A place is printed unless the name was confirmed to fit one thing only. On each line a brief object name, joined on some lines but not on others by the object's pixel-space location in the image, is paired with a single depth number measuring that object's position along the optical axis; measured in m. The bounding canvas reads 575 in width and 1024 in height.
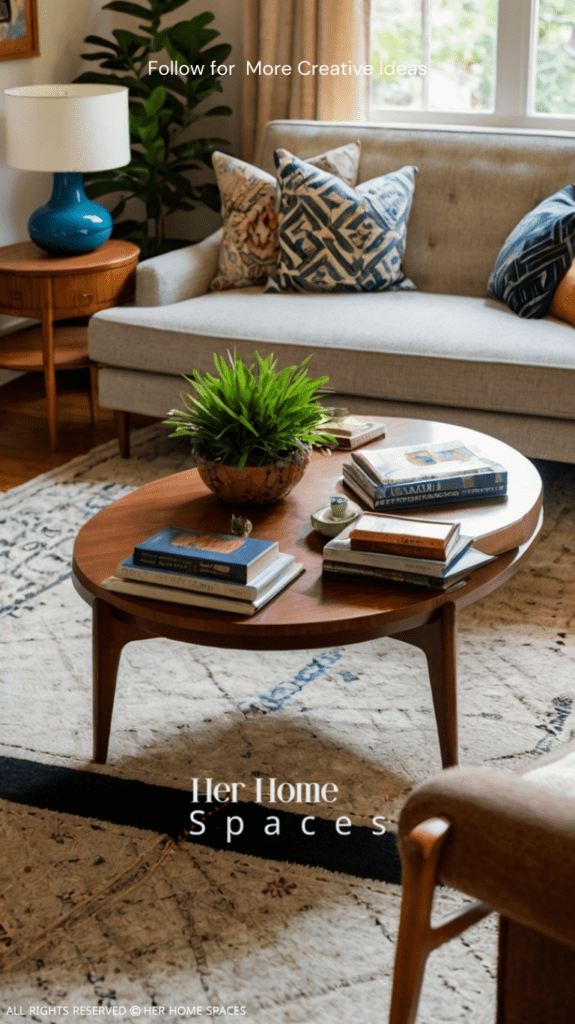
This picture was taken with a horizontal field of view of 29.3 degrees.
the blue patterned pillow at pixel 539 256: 3.15
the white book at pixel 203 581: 1.66
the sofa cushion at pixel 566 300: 3.13
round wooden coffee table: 1.66
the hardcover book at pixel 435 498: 1.98
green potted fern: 1.92
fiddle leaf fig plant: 4.02
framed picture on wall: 3.86
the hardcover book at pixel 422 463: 2.00
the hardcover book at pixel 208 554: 1.67
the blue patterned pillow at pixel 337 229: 3.47
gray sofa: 2.92
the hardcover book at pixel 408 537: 1.72
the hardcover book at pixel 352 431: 2.31
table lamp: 3.36
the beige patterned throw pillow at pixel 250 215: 3.61
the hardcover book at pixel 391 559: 1.71
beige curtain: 3.98
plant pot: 1.96
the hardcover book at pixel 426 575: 1.72
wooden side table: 3.41
